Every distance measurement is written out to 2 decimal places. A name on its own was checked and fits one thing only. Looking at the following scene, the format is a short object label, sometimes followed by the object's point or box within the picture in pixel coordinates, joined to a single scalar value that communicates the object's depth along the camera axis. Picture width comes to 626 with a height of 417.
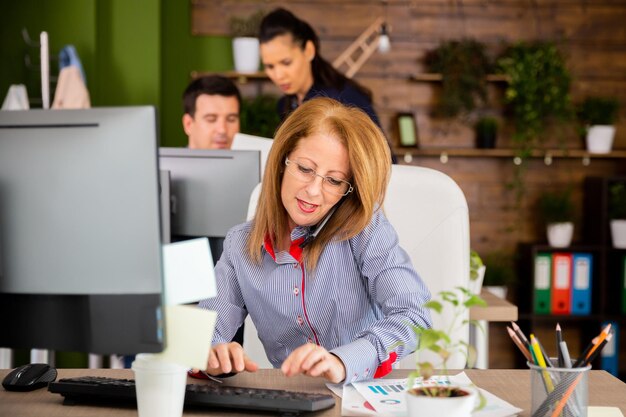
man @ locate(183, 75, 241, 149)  3.54
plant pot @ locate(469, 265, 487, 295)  2.58
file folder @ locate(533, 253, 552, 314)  4.67
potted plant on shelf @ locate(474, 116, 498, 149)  4.78
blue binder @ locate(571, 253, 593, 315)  4.65
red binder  4.65
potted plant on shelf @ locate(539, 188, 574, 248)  4.76
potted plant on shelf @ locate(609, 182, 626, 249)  4.68
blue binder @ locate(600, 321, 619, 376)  4.73
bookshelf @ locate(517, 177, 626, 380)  4.71
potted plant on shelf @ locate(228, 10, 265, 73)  4.62
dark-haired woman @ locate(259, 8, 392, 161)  3.50
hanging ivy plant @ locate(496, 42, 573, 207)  4.68
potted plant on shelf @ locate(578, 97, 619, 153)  4.79
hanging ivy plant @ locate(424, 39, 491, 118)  4.73
